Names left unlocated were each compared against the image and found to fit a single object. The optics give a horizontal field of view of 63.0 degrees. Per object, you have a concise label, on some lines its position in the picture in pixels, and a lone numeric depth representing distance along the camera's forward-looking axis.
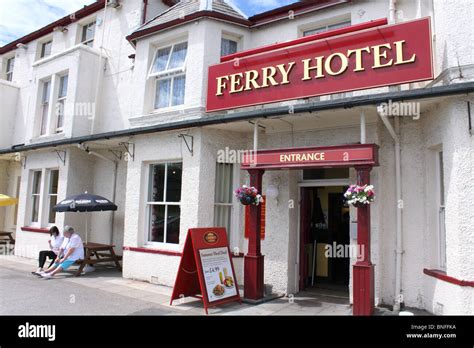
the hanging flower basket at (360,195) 6.16
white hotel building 6.18
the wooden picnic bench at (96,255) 9.90
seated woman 9.98
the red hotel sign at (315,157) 6.31
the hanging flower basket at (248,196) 7.30
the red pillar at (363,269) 6.18
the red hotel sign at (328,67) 6.29
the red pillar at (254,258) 7.37
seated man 9.57
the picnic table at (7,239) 14.70
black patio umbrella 9.85
